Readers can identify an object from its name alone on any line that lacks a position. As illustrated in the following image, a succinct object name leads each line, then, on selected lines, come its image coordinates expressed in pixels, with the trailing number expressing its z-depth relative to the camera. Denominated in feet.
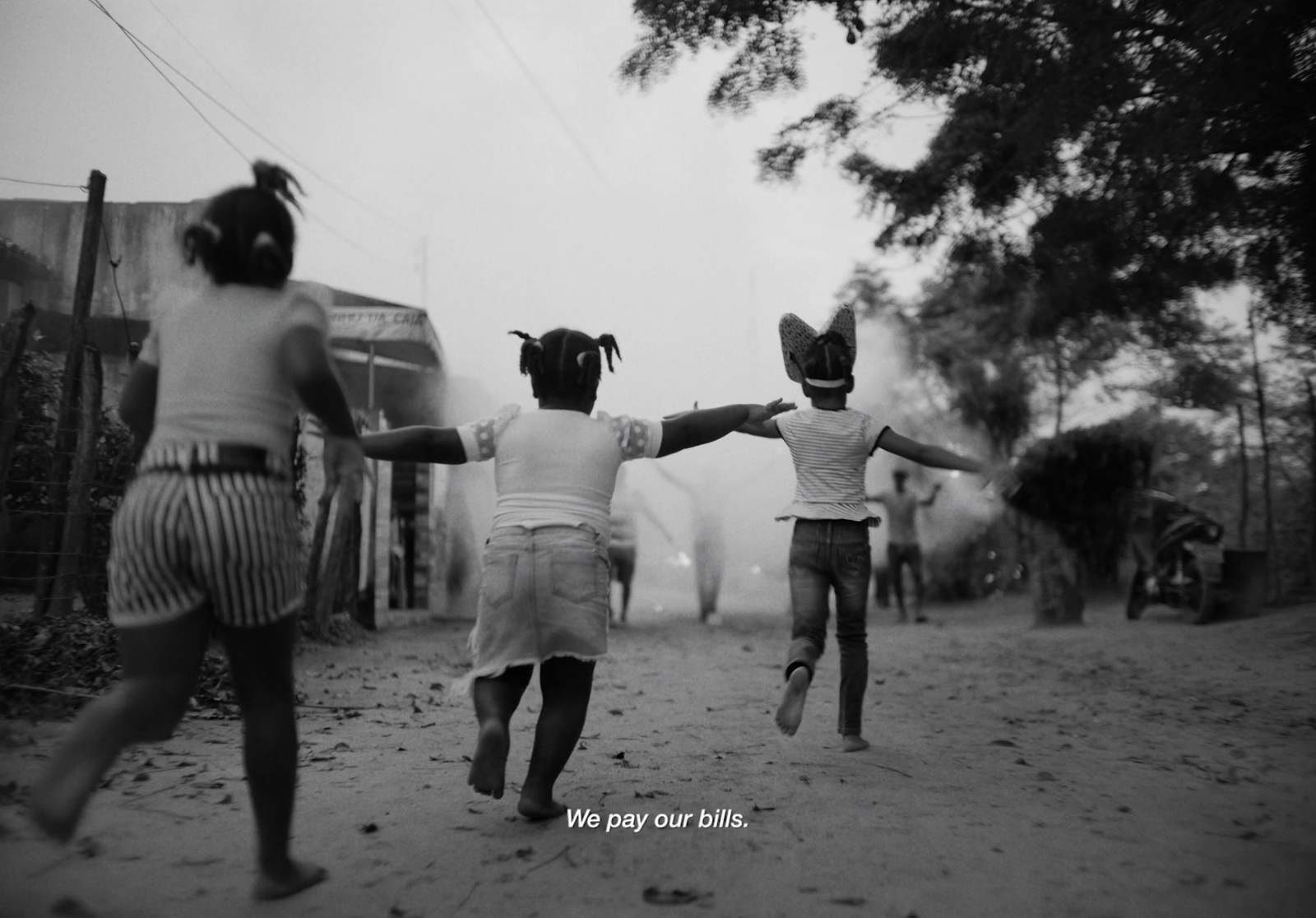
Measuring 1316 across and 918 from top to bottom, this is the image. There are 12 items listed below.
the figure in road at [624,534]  44.75
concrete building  28.19
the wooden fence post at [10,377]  19.26
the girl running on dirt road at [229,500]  8.12
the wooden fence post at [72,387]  20.94
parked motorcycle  35.83
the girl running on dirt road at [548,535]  10.96
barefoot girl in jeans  15.66
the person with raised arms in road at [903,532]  47.21
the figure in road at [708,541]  47.16
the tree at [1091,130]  18.52
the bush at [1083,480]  42.96
